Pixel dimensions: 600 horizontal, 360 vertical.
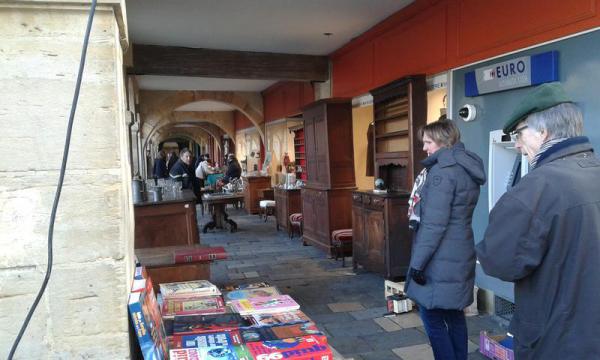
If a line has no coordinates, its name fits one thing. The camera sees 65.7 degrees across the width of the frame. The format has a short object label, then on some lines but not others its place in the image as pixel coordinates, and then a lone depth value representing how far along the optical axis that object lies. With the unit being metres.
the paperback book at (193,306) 2.13
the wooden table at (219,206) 9.50
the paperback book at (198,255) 3.24
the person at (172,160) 15.51
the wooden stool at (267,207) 11.04
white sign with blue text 3.73
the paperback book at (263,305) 2.18
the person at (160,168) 13.93
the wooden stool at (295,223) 8.83
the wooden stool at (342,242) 6.86
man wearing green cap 1.57
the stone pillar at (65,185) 1.30
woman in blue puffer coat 2.62
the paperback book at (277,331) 1.80
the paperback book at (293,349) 1.62
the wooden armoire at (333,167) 7.17
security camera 4.59
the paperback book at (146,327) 1.37
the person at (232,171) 12.12
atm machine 3.46
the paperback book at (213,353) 1.56
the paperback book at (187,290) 2.42
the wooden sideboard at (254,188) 12.50
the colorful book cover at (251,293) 2.42
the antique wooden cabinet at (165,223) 5.28
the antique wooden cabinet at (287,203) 9.16
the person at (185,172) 9.28
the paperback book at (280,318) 2.03
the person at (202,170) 11.89
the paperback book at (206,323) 1.86
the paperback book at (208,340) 1.69
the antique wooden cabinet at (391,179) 5.33
